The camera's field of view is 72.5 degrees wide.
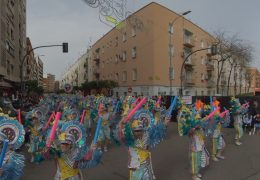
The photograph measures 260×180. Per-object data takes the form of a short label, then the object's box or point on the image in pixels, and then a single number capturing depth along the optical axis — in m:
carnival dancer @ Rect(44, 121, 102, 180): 2.57
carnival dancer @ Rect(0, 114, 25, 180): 2.31
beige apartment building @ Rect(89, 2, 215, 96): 19.62
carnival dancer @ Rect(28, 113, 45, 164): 5.11
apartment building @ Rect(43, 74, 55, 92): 90.53
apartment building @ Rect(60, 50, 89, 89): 39.41
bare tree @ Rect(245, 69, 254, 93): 31.32
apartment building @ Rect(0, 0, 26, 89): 16.46
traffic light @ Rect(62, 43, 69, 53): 12.99
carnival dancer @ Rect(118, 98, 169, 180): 2.99
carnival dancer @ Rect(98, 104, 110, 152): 5.91
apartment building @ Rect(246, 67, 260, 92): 31.65
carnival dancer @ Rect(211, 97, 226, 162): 5.17
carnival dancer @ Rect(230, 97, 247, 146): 6.54
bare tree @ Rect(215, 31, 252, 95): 23.72
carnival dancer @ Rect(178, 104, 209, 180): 3.97
